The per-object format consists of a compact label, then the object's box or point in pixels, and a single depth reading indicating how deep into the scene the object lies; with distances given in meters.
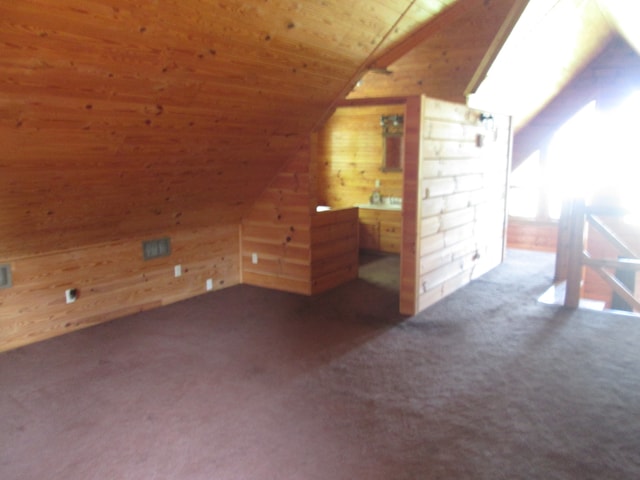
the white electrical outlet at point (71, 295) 3.99
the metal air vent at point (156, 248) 4.54
